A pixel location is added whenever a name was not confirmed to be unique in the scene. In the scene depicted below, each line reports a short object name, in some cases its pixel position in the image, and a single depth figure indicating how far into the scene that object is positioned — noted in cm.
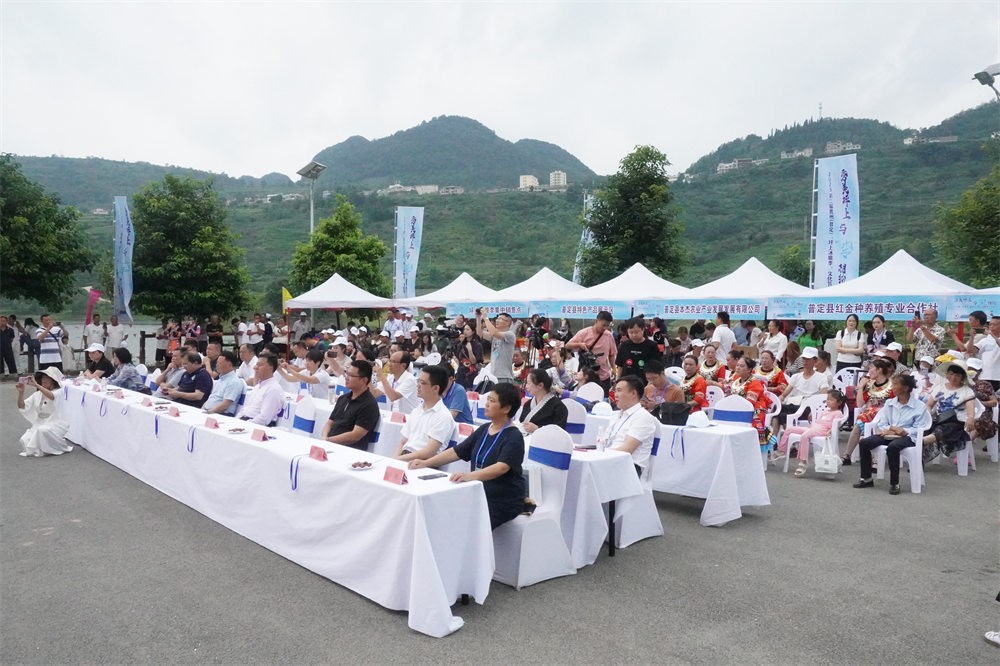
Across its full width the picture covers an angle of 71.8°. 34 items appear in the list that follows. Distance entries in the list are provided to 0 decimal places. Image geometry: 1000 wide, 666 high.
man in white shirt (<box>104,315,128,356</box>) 1614
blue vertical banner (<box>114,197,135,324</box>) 1667
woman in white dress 734
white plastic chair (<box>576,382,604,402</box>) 693
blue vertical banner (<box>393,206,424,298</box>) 1989
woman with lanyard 367
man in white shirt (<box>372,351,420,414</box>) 644
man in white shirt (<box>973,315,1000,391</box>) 784
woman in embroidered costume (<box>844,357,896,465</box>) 716
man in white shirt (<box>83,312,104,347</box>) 1612
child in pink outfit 699
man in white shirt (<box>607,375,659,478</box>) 470
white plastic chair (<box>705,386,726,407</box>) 748
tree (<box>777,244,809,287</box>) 3850
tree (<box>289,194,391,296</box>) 2525
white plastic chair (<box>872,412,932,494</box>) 613
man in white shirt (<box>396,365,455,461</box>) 447
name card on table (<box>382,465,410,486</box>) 349
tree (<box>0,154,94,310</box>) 1599
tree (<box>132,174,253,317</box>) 1973
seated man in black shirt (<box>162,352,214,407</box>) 709
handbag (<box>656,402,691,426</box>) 573
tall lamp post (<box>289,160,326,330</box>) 2408
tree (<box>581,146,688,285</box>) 2152
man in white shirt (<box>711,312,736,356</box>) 1087
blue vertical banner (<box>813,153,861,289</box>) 1215
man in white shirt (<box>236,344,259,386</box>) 813
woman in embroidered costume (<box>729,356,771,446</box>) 699
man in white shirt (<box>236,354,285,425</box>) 611
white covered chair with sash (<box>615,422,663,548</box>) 452
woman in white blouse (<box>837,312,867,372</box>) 906
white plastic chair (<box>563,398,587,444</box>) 529
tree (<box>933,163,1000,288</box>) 2402
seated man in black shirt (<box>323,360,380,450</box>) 498
